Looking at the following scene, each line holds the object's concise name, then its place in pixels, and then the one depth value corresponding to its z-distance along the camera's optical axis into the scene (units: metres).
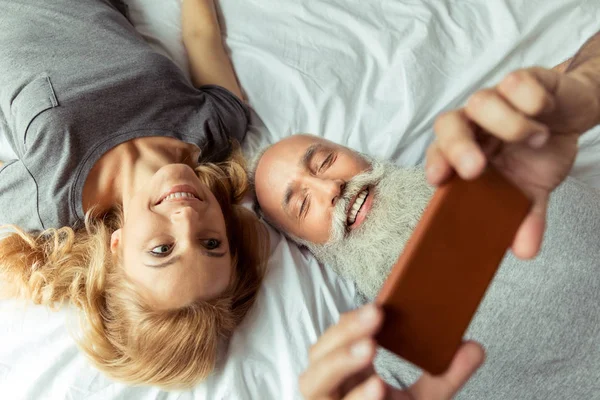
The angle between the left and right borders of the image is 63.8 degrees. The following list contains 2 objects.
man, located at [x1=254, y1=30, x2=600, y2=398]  0.48
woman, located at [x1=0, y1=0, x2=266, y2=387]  0.93
